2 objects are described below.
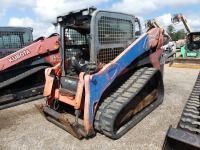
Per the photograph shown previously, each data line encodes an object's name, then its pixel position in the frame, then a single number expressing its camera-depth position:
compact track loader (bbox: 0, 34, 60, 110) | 3.98
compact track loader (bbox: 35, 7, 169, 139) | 2.56
